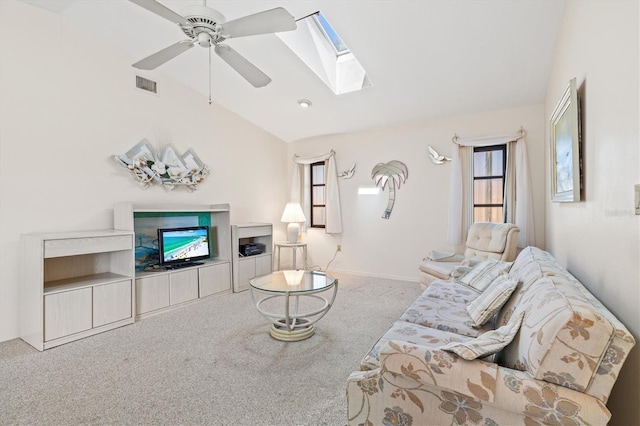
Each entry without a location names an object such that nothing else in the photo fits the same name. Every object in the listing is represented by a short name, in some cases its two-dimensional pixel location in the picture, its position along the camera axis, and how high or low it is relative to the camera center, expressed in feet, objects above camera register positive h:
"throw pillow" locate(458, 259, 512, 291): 8.29 -1.69
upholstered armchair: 11.09 -1.41
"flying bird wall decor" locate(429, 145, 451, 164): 14.50 +2.62
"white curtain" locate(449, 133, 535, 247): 12.43 +1.01
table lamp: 17.47 -0.18
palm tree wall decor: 15.65 +1.94
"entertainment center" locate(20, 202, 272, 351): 8.70 -1.94
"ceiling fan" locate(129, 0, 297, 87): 6.30 +4.07
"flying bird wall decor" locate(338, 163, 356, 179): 17.12 +2.30
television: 11.94 -1.20
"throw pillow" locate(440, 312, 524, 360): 3.73 -1.63
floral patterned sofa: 3.15 -1.82
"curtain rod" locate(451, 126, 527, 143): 12.66 +3.31
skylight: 11.11 +6.22
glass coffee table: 8.64 -2.11
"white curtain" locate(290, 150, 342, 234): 17.37 +1.30
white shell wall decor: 11.82 +2.00
